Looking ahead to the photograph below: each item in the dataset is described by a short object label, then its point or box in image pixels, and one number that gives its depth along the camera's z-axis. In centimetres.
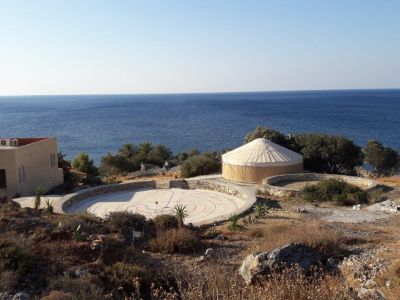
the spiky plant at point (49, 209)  1634
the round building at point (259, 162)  2634
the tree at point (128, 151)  4616
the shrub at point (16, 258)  783
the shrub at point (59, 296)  625
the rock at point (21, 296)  670
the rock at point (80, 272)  772
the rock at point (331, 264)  865
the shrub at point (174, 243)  1056
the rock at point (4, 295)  676
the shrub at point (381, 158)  4391
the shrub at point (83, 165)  3647
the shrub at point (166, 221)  1374
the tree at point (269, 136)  3891
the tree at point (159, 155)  4431
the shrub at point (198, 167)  3138
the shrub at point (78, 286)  661
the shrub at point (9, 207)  1472
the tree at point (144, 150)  4462
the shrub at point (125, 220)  1300
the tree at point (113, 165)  4181
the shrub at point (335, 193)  1984
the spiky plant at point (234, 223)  1450
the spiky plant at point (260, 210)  1695
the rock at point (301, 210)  1779
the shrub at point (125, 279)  762
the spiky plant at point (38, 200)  1834
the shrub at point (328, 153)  3619
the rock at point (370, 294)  660
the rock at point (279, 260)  798
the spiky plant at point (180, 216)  1382
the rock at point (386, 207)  1786
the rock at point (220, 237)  1229
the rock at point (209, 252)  1007
